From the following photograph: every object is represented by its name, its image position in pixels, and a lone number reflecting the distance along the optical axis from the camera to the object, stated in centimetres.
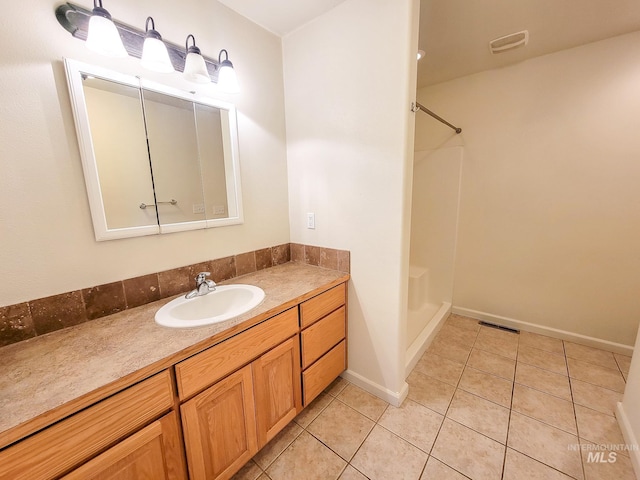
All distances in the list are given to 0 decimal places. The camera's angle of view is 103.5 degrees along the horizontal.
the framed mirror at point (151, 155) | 107
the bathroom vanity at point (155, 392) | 66
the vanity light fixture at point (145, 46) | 97
